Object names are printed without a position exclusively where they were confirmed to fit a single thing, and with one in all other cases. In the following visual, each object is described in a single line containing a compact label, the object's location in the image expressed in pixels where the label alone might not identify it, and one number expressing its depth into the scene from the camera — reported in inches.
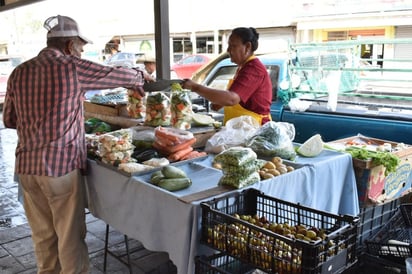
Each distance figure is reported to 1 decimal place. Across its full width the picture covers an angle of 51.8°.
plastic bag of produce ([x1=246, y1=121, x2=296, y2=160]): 104.2
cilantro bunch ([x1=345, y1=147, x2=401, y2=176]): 109.8
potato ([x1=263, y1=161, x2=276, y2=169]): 93.9
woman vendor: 116.0
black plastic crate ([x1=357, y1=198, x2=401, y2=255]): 122.4
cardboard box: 111.7
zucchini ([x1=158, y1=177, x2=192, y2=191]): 85.4
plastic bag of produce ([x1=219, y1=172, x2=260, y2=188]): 84.0
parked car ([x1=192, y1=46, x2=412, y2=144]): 156.5
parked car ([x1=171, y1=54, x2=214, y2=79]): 538.4
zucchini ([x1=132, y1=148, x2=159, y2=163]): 103.7
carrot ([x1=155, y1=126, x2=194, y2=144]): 104.8
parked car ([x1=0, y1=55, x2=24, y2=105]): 490.6
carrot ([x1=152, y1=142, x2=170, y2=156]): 105.8
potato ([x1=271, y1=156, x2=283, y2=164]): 97.2
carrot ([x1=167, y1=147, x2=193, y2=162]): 103.5
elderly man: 92.0
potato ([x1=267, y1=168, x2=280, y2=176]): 91.9
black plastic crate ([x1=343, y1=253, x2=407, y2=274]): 118.0
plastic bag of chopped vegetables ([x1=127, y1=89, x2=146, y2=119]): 131.1
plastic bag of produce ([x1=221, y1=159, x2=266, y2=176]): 84.1
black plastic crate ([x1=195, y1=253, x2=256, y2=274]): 73.9
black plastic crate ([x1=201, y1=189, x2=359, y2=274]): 63.0
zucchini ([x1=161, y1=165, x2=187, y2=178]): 88.1
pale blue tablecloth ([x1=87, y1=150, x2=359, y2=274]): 77.8
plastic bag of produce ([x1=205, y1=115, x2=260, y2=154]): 110.7
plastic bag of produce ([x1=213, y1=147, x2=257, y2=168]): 84.0
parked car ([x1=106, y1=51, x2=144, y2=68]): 514.6
